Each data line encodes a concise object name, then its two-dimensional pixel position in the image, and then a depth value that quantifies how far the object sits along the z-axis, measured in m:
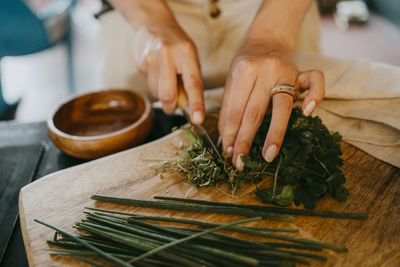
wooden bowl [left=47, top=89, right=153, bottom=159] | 0.46
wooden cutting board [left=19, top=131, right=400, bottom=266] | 0.35
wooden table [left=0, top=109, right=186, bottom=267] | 0.40
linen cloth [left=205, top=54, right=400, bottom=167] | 0.44
